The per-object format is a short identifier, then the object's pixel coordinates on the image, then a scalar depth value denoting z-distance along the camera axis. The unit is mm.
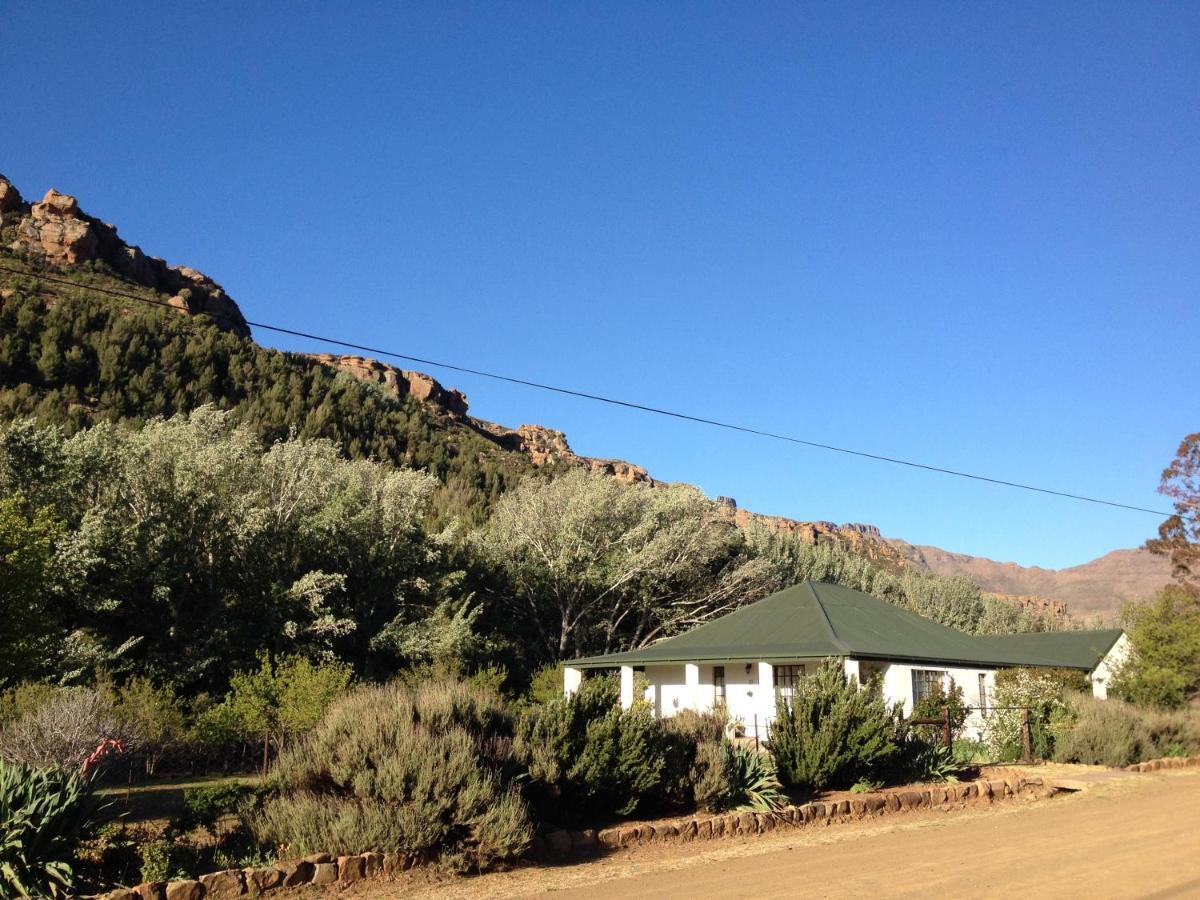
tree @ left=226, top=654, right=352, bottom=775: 16594
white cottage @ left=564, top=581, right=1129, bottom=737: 23828
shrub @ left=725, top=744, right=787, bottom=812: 11622
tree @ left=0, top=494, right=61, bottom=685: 15586
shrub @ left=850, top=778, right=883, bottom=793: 13531
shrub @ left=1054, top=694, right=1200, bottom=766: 19062
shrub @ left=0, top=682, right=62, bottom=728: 13047
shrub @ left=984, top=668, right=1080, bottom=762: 19656
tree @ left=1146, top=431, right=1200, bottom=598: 43969
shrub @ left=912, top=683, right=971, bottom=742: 22562
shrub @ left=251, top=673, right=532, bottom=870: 8266
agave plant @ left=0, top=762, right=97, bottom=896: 6766
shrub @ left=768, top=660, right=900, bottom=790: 13430
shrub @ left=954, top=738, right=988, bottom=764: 18656
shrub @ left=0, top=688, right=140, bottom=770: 10156
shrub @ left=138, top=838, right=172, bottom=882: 7273
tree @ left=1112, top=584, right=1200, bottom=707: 27312
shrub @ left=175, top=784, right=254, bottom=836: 9359
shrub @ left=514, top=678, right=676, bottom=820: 10305
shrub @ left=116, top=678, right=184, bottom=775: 14812
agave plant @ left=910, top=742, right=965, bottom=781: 15227
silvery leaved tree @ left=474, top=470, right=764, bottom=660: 34469
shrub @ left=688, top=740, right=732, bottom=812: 11266
